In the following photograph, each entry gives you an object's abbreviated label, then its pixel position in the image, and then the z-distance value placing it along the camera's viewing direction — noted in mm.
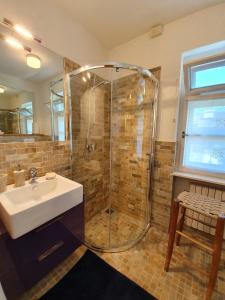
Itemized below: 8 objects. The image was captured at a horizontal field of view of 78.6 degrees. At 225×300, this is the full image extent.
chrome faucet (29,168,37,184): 1205
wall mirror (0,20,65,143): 1089
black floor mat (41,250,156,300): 1061
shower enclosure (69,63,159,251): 1647
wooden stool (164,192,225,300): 974
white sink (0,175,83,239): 778
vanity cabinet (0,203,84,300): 801
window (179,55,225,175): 1427
